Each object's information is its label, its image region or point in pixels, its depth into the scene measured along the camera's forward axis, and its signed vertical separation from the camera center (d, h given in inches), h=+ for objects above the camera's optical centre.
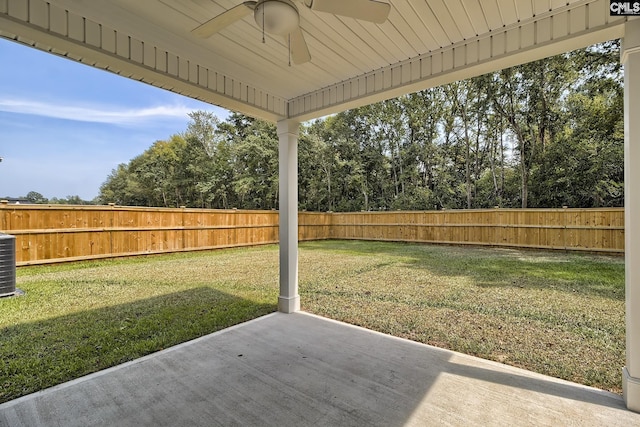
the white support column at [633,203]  68.1 +1.8
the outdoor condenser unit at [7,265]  156.7 -27.7
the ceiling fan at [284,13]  62.9 +43.0
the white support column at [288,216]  137.8 -2.0
